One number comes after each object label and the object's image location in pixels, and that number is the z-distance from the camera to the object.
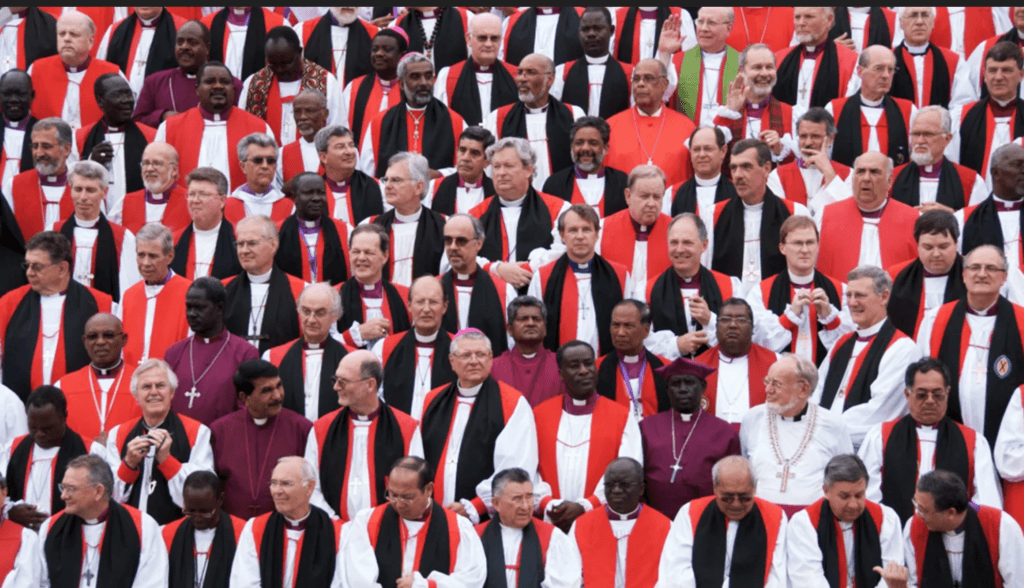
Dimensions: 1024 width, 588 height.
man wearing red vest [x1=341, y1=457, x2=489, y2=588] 17.56
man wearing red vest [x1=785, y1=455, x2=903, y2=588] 17.31
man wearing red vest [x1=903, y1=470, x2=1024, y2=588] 17.22
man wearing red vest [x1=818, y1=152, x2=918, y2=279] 21.44
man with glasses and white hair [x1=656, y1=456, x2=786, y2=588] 17.47
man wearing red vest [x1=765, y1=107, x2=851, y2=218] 22.37
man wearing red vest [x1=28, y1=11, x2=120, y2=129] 25.09
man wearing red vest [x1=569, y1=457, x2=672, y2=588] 18.00
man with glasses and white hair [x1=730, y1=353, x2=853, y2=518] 18.34
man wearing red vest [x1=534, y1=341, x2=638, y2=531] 18.86
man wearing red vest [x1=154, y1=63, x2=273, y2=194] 23.84
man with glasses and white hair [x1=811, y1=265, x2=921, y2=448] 19.14
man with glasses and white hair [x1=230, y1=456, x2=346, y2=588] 17.83
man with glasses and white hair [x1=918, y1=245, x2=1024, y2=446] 19.20
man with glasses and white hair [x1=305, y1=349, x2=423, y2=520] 18.84
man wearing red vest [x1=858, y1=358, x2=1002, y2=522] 18.19
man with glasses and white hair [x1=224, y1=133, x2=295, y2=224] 22.36
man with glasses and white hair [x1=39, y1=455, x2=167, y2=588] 17.86
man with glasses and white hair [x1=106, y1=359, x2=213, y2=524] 18.48
